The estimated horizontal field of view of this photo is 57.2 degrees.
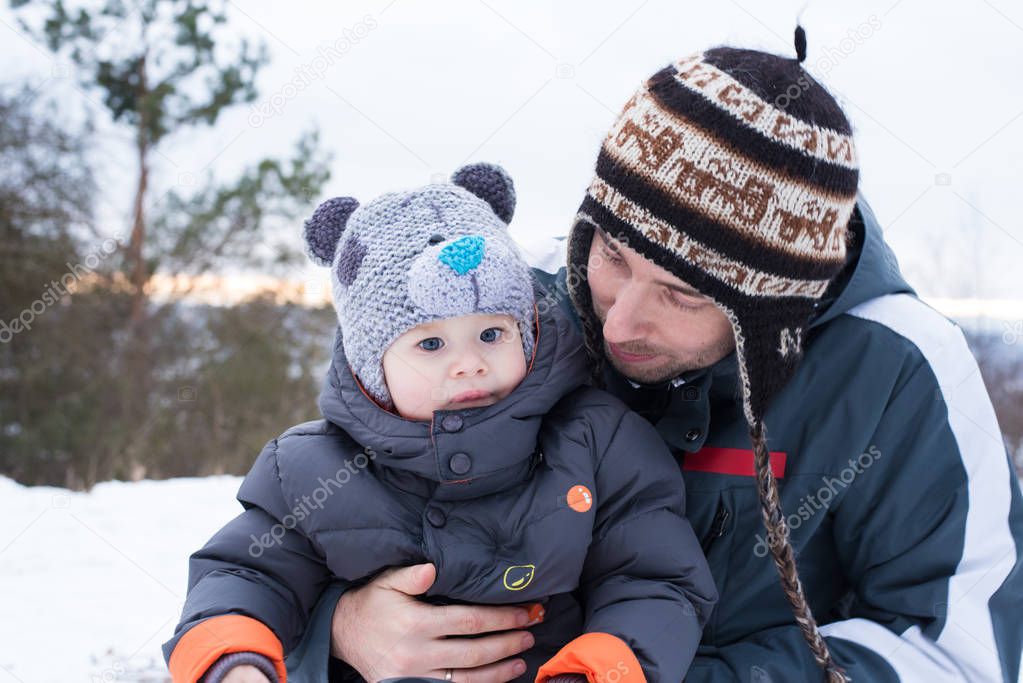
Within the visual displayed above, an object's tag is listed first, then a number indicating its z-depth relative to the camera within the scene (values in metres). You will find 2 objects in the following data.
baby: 1.66
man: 1.70
